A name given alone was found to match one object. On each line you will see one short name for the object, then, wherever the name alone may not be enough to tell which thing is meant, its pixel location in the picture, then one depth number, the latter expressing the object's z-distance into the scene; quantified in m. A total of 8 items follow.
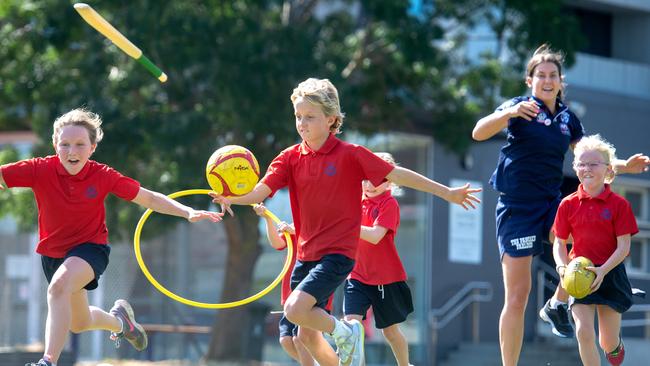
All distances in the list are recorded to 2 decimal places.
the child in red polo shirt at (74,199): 17.14
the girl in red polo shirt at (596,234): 17.00
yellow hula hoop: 18.30
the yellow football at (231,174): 16.53
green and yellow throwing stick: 18.35
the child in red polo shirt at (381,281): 18.66
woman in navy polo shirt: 16.80
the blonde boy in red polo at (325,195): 15.64
